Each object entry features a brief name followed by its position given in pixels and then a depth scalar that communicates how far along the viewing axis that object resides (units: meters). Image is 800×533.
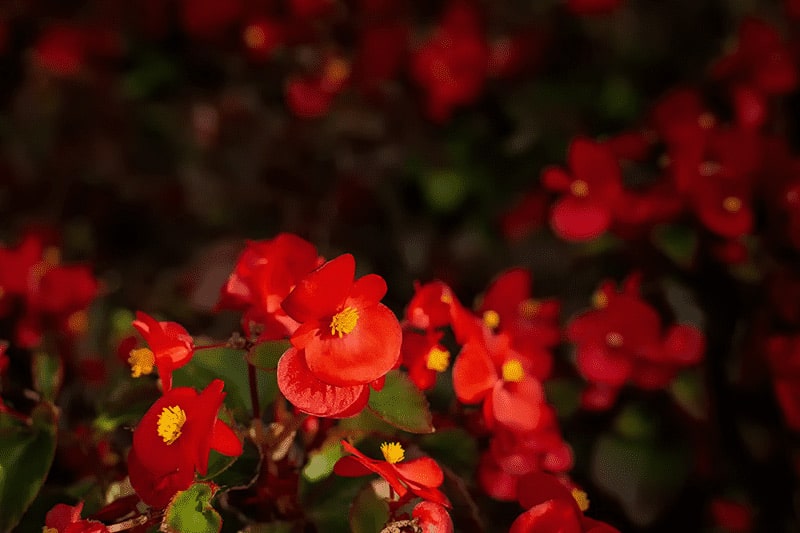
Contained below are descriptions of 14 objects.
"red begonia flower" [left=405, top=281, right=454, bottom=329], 0.43
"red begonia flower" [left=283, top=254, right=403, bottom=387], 0.40
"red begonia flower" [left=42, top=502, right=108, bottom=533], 0.41
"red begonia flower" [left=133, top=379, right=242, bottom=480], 0.40
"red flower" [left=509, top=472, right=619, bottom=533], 0.41
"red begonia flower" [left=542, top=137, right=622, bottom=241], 0.51
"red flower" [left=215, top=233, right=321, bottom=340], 0.42
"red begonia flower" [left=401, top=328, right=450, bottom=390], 0.43
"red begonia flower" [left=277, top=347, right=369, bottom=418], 0.40
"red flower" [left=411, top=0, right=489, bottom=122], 0.64
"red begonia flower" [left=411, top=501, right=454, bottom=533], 0.40
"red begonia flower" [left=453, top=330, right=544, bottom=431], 0.43
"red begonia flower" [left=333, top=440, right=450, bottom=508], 0.40
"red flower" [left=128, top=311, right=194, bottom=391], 0.40
